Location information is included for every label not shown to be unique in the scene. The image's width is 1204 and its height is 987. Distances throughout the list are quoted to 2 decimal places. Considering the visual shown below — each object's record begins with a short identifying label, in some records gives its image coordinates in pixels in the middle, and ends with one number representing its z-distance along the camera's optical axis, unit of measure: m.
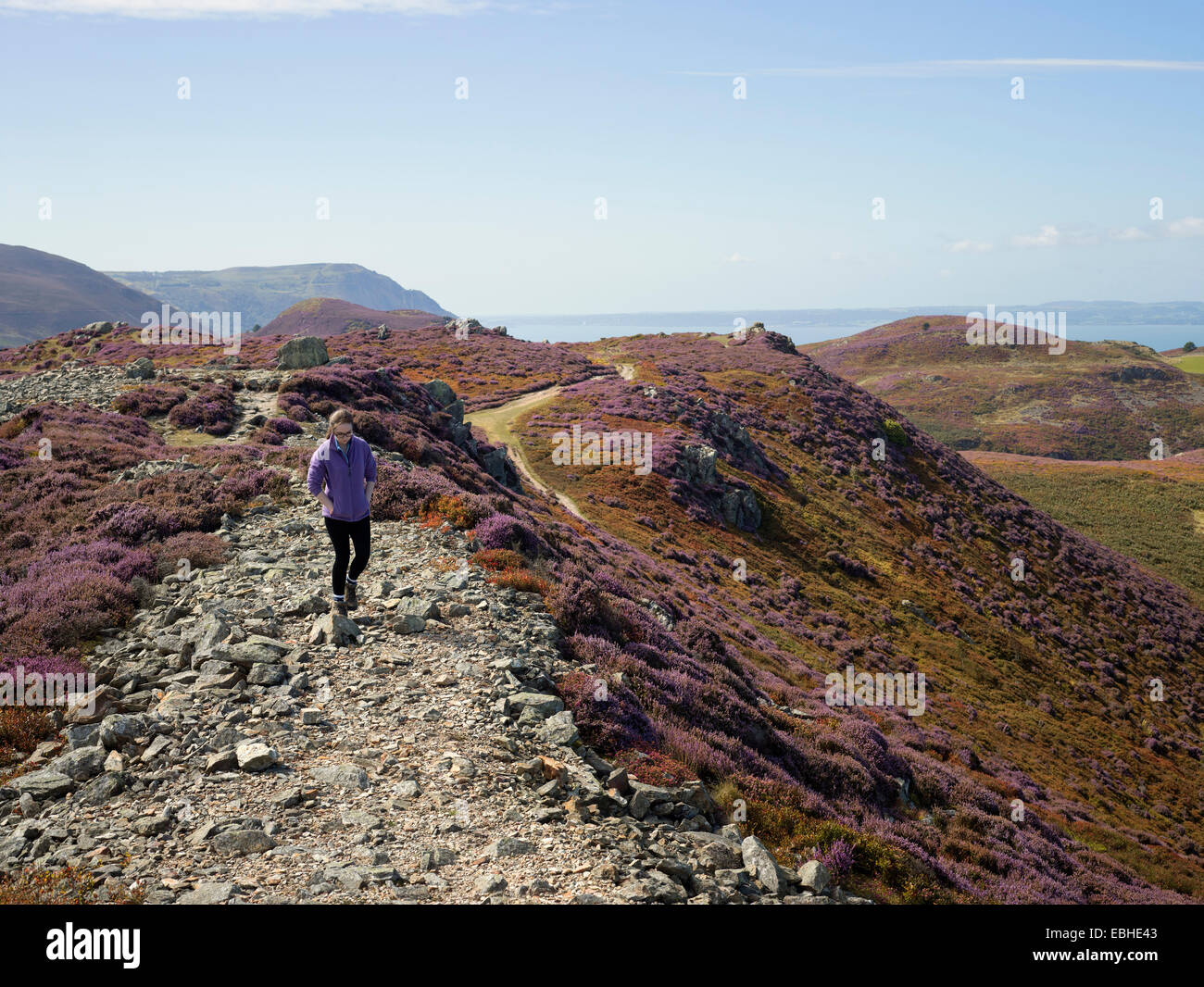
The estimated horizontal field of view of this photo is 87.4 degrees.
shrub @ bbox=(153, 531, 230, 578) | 13.78
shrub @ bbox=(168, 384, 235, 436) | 28.14
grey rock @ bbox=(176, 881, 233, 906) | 5.87
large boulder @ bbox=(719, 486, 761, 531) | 49.34
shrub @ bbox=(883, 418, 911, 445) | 72.62
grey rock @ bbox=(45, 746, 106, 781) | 7.73
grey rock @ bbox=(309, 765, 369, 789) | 7.97
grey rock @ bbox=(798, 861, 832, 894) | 7.90
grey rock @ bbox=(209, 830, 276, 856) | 6.70
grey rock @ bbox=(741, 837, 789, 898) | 7.54
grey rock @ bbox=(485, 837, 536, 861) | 6.98
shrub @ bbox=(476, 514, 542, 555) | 16.64
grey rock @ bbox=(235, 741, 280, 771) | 8.03
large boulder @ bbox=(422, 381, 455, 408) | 42.62
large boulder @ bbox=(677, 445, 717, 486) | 51.22
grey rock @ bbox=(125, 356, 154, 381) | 37.47
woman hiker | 11.55
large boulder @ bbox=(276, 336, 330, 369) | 39.81
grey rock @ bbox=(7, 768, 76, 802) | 7.42
